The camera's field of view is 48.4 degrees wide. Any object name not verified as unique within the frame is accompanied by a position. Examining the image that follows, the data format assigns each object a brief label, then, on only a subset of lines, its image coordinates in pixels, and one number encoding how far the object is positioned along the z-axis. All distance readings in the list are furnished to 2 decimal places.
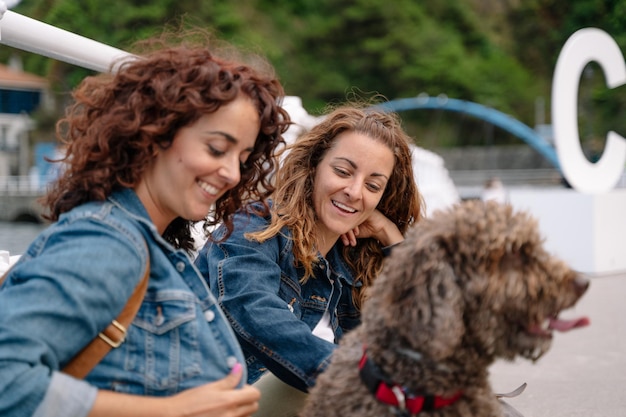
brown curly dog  1.71
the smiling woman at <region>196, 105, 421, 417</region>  2.37
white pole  2.64
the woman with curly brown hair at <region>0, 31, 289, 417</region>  1.51
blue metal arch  34.84
